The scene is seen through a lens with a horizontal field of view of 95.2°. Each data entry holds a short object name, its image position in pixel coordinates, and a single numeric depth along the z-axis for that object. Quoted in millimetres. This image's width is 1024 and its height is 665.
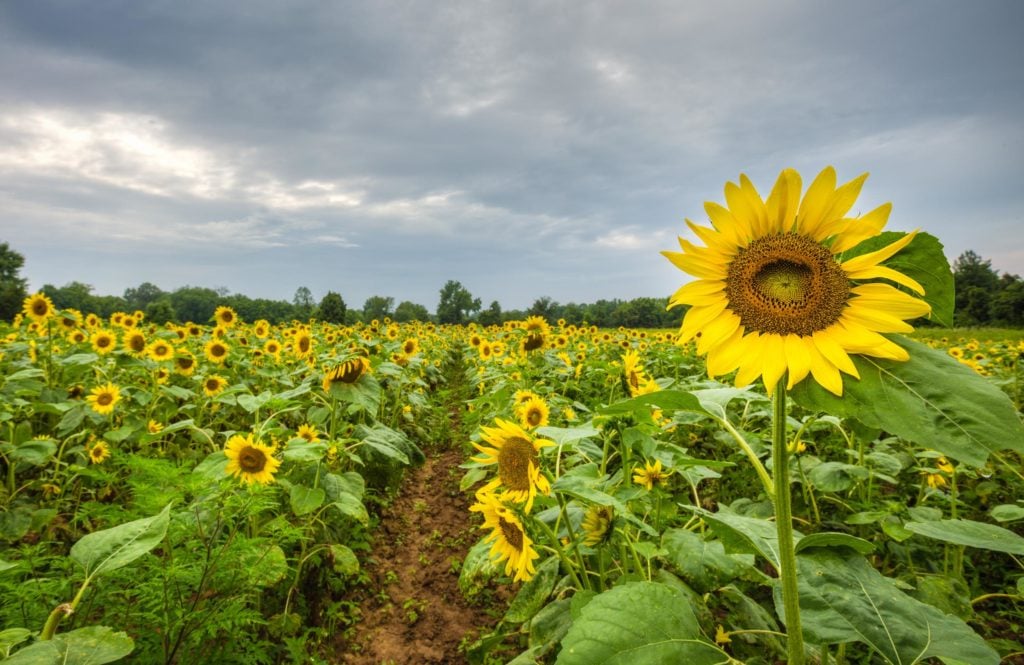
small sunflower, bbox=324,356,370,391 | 3176
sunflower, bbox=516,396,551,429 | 2871
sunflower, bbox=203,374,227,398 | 4852
